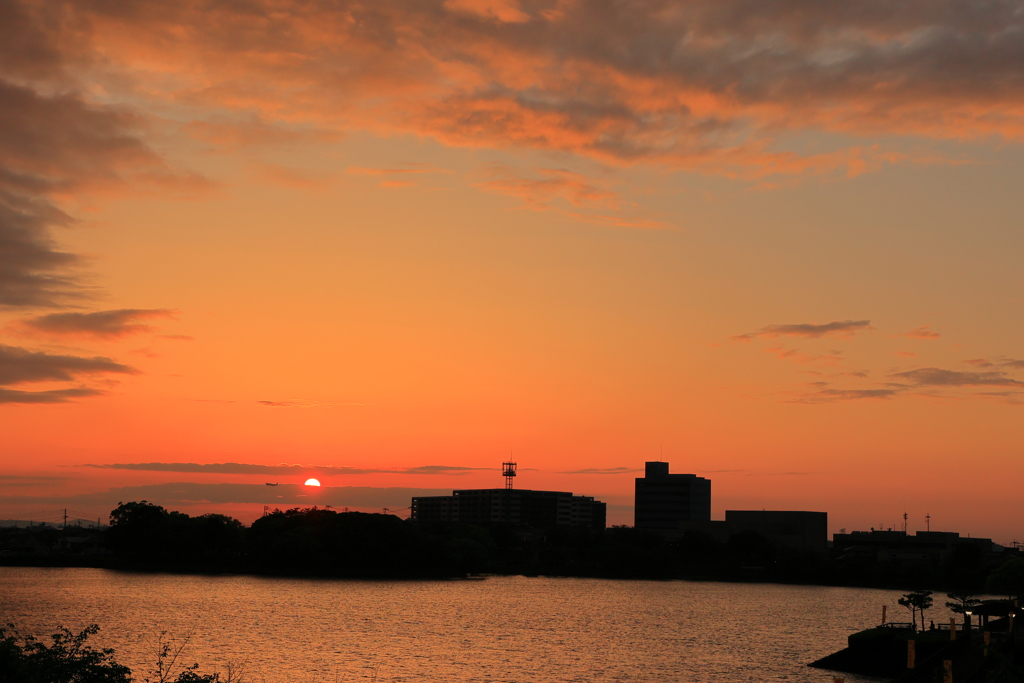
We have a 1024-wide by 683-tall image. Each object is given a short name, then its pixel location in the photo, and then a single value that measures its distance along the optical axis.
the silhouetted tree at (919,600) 93.06
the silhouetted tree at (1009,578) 76.31
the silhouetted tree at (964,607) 81.12
